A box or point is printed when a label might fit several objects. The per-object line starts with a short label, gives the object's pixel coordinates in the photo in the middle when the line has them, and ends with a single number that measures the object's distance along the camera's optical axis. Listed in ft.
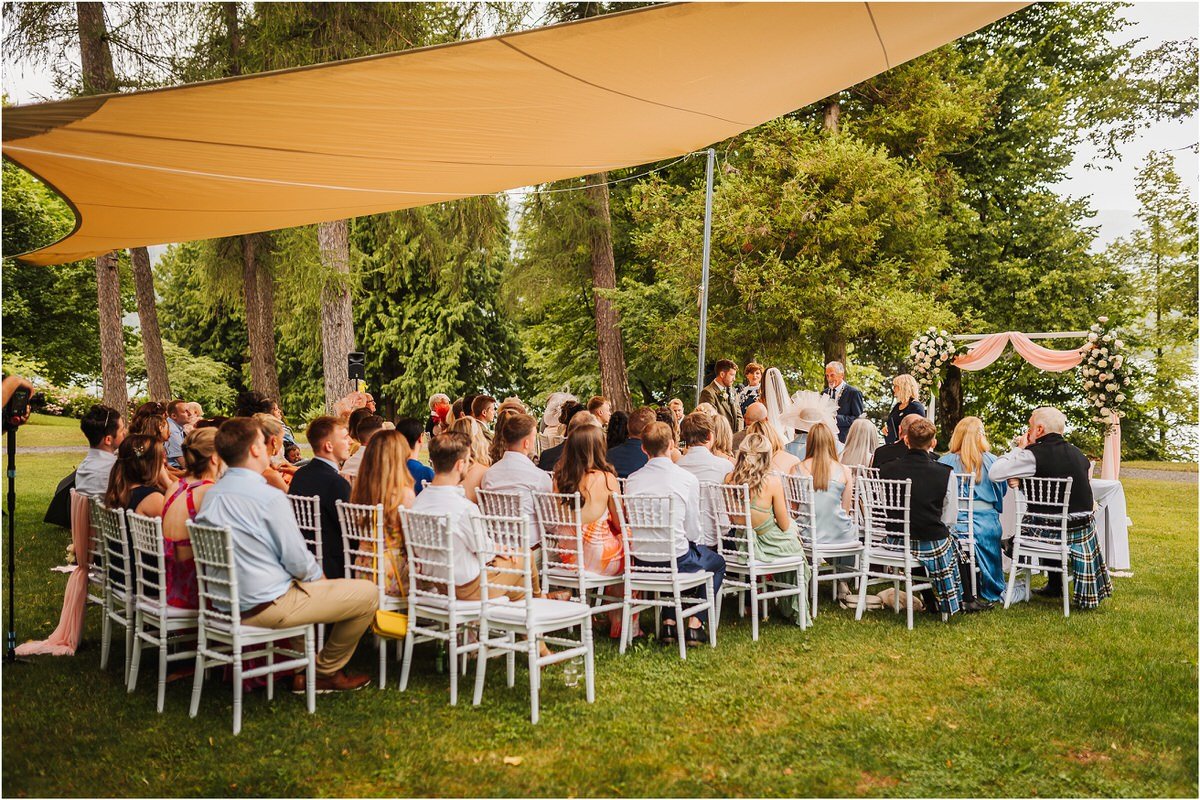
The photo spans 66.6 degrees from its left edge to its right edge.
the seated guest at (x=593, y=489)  16.43
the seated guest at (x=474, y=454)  18.43
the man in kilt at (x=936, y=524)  19.21
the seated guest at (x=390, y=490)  14.85
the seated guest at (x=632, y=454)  19.69
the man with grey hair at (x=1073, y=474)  20.20
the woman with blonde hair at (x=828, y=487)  19.89
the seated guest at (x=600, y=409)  23.91
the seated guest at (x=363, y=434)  18.58
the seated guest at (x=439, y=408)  28.22
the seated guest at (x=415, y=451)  18.58
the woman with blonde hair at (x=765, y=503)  18.21
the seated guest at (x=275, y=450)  17.44
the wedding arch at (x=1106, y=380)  26.71
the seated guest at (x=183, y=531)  13.85
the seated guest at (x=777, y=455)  19.69
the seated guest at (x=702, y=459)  19.08
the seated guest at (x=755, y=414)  21.15
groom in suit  30.01
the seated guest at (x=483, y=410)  23.26
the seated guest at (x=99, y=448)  17.39
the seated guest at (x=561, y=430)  21.57
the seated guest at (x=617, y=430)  20.69
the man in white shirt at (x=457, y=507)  13.91
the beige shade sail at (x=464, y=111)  12.02
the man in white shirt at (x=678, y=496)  16.99
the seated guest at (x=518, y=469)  17.26
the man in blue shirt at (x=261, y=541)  12.71
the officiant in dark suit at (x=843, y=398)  30.63
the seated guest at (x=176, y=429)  25.34
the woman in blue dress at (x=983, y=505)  20.98
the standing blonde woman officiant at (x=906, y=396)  27.50
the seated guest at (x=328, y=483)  15.79
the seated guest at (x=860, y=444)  22.52
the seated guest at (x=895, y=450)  20.10
